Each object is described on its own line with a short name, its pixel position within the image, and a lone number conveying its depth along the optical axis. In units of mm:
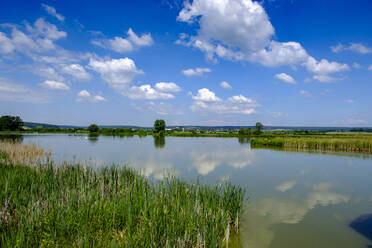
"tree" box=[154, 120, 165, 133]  75312
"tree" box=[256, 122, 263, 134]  64250
